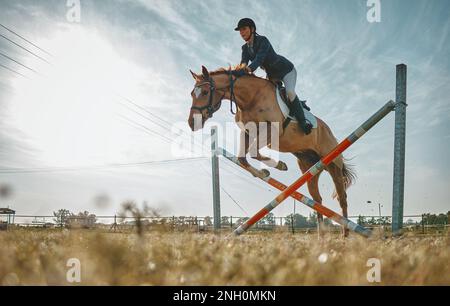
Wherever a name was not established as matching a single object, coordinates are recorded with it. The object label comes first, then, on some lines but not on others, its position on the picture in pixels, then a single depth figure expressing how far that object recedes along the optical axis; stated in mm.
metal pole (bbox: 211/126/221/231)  10000
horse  5707
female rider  5555
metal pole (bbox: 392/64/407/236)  4848
